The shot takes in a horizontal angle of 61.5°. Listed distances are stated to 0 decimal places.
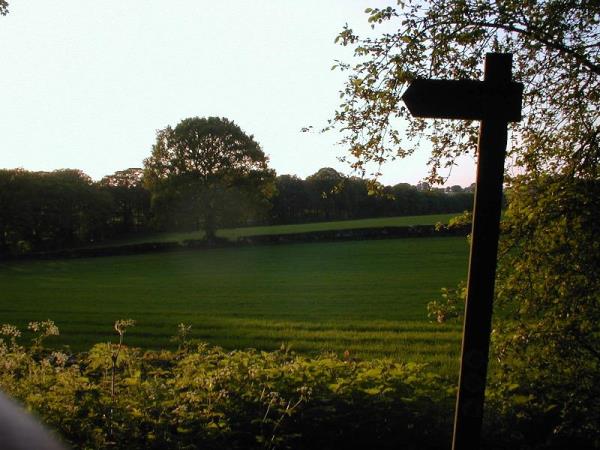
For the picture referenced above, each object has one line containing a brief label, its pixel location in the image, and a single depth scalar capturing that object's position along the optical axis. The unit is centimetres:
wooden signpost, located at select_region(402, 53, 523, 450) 311
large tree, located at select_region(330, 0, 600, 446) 484
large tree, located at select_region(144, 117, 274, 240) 4850
